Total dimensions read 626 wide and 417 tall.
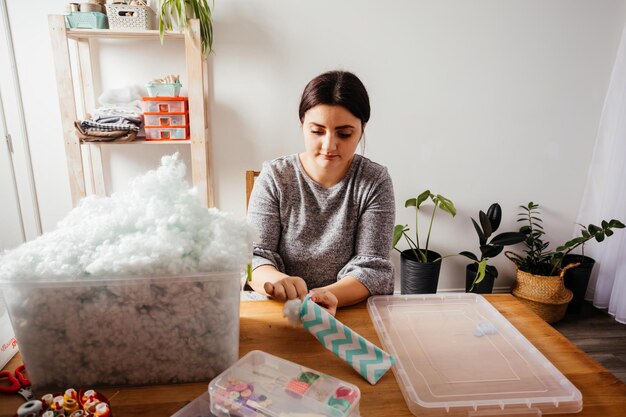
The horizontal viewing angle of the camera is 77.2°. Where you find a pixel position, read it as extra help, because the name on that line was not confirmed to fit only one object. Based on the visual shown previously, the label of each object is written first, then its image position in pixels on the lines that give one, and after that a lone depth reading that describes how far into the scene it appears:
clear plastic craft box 0.52
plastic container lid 0.59
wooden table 0.57
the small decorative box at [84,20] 1.78
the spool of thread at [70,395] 0.50
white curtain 2.28
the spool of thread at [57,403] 0.49
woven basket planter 2.24
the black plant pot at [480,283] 2.39
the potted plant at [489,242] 2.33
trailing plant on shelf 1.82
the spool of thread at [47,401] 0.50
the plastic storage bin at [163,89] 1.93
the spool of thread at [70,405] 0.49
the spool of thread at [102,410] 0.48
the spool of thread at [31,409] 0.48
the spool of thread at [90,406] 0.49
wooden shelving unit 1.80
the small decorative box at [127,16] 1.81
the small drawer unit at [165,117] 1.92
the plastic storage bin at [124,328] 0.52
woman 1.10
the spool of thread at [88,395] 0.50
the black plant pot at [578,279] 2.39
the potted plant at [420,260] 2.25
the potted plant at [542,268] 2.23
